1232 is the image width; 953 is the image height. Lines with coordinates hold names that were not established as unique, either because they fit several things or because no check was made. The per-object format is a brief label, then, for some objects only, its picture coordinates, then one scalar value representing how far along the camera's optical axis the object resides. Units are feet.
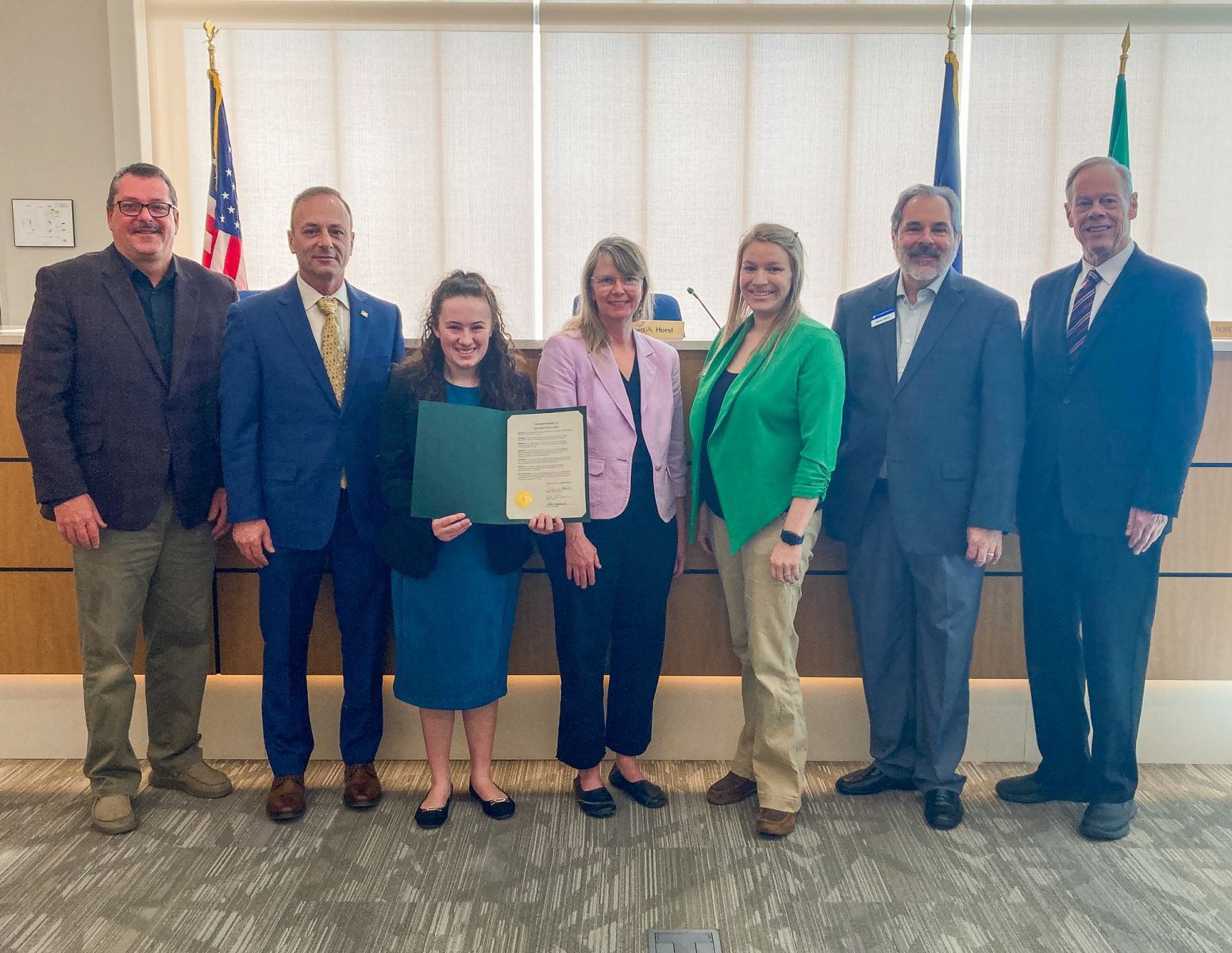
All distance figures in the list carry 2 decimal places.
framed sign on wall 12.53
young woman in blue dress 6.45
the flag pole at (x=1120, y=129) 12.12
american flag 12.42
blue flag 12.40
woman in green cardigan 6.39
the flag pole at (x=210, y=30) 11.28
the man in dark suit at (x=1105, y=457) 6.48
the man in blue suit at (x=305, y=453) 6.64
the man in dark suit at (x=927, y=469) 6.67
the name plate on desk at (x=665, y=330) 8.77
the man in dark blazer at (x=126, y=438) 6.56
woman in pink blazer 6.53
